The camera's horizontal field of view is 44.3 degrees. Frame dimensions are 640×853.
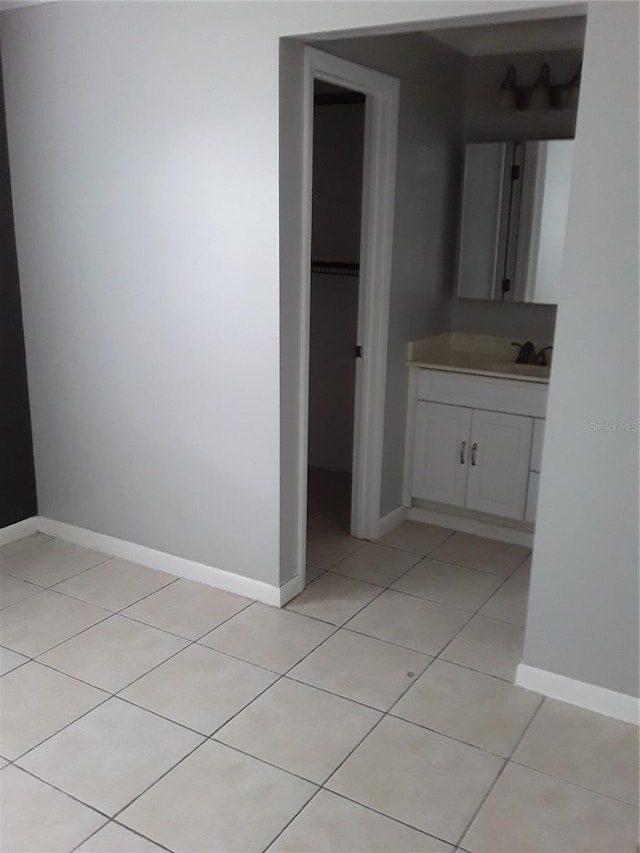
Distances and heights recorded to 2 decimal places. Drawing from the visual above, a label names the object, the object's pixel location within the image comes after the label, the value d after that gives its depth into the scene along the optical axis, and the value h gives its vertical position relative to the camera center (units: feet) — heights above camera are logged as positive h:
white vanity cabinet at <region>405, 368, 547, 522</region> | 12.01 -3.36
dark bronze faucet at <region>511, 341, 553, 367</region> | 12.91 -2.08
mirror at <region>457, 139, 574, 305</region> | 12.32 +0.09
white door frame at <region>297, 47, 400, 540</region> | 9.87 -0.67
